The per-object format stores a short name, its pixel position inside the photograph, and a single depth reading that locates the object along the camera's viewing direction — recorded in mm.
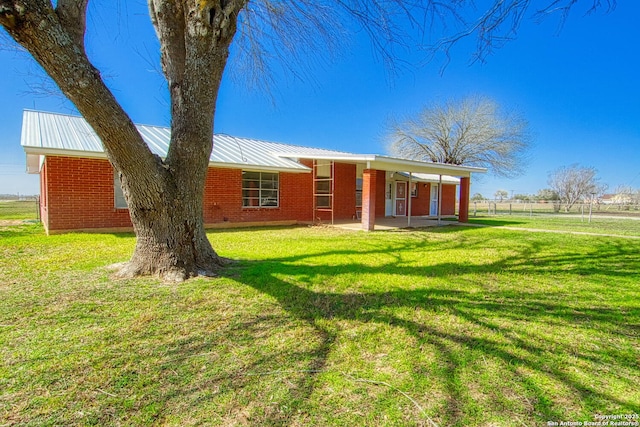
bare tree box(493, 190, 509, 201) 51847
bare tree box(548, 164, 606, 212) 37438
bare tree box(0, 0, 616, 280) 3904
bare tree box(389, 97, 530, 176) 27484
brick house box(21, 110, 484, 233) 9289
